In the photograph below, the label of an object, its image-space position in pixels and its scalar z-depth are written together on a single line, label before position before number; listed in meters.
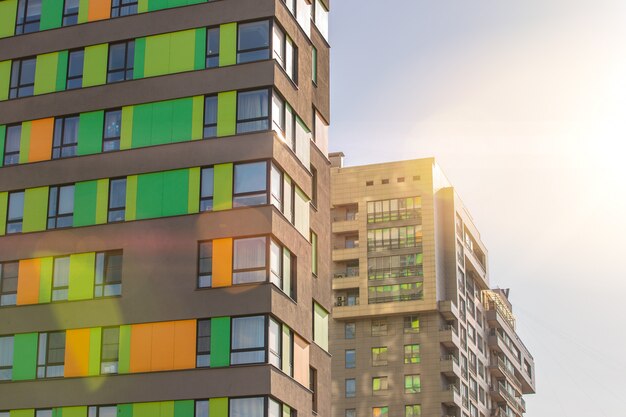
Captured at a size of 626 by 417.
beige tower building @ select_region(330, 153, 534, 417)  118.19
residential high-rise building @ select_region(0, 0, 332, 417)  48.38
